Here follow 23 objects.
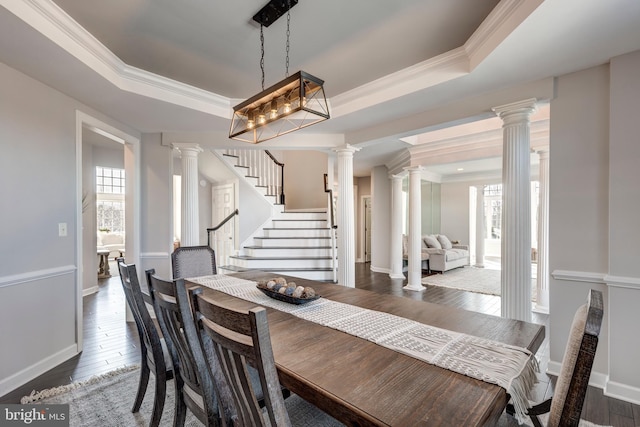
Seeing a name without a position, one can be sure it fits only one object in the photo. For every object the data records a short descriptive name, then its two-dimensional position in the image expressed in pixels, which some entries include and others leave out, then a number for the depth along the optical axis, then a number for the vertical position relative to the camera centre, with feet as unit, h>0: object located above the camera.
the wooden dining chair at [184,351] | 3.97 -2.02
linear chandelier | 5.68 +2.41
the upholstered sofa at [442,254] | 23.49 -3.45
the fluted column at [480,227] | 26.73 -1.39
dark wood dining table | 2.82 -1.89
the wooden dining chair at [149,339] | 5.25 -2.38
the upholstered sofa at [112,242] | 25.88 -2.69
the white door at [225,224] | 19.70 -0.75
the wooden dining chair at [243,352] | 2.65 -1.33
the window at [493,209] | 33.04 +0.28
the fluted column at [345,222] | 13.37 -0.47
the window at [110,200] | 25.36 +1.06
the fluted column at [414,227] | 18.56 -1.00
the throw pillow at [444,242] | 26.11 -2.70
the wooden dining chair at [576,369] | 2.60 -1.47
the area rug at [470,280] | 18.47 -4.82
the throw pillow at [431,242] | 24.53 -2.52
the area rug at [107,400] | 6.31 -4.41
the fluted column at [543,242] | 13.67 -1.41
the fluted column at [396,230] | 21.31 -1.32
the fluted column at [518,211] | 8.79 +0.01
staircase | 16.49 -1.73
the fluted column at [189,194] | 13.38 +0.80
